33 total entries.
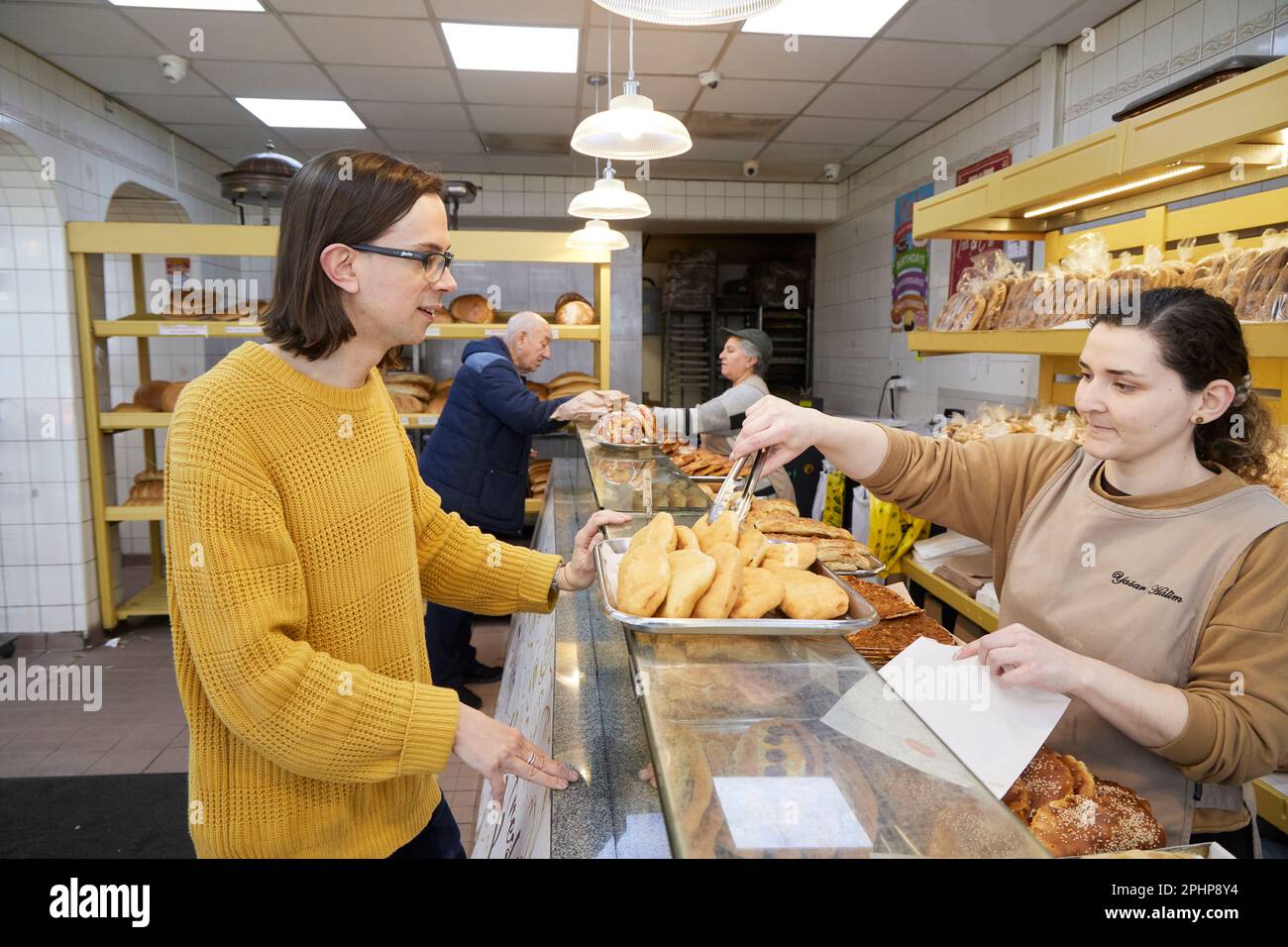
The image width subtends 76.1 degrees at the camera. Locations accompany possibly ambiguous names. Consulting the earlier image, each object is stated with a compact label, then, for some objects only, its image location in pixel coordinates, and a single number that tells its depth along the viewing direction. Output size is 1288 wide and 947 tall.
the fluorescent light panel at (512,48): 4.75
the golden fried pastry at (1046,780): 1.24
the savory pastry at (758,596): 1.28
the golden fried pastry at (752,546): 1.46
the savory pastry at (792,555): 1.46
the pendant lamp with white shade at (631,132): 2.93
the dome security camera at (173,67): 5.02
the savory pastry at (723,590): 1.25
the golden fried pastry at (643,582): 1.25
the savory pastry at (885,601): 2.15
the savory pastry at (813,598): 1.26
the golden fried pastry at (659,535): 1.47
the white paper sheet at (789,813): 0.83
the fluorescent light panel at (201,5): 4.24
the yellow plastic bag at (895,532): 3.74
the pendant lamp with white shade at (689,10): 2.09
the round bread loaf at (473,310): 5.77
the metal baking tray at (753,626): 1.21
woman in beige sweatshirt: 1.31
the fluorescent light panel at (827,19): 4.31
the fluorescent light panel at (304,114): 6.08
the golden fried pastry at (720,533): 1.51
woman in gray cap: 4.36
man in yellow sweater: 1.17
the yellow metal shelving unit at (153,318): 5.13
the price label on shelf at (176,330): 5.14
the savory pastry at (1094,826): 1.15
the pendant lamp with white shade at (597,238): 5.02
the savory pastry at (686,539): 1.48
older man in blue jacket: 4.05
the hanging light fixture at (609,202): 4.13
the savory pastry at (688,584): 1.24
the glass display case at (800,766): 0.83
